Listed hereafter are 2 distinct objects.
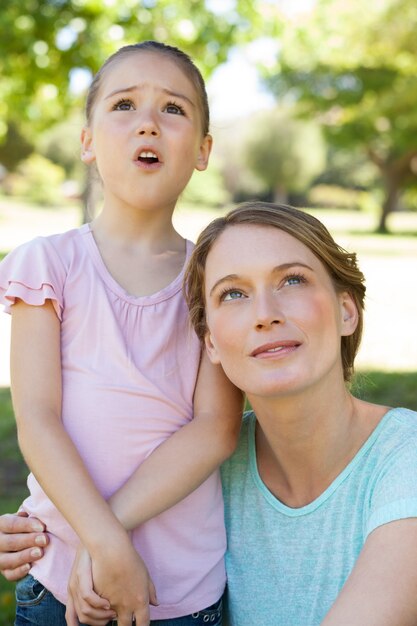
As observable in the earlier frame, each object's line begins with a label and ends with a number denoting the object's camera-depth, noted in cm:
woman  223
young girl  220
